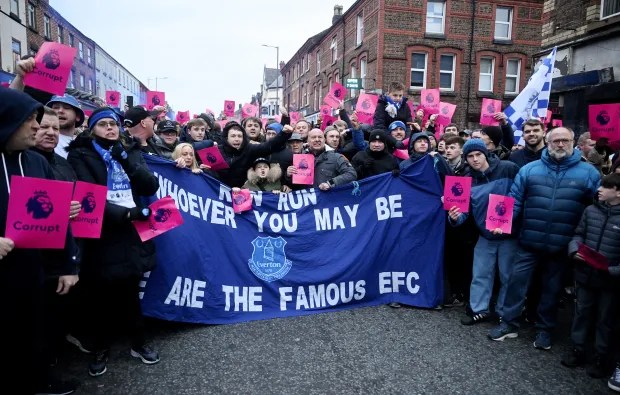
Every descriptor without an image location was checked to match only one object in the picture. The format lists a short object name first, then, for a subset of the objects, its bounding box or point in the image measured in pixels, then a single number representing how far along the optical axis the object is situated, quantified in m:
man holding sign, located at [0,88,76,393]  2.25
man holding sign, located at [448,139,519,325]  4.42
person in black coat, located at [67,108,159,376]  3.37
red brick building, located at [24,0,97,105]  22.97
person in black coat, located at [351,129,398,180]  5.35
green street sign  12.16
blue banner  4.23
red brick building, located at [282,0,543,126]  21.62
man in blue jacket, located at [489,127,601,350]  3.92
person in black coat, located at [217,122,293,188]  5.18
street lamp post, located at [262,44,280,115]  34.06
